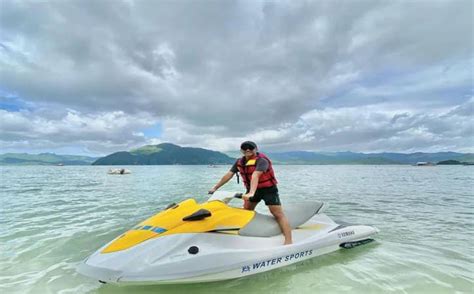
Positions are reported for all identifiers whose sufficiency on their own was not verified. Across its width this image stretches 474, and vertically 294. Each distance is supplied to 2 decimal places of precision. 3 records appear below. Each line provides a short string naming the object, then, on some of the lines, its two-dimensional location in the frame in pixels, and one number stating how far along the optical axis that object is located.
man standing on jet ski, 5.24
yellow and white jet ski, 3.96
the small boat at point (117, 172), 52.78
